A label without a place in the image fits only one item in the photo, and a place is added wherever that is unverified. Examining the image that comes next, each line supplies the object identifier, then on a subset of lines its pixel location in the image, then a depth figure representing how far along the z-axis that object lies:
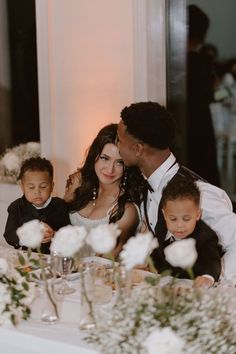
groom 3.30
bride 3.55
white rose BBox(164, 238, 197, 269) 1.76
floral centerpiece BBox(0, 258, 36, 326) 2.12
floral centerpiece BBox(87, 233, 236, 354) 1.76
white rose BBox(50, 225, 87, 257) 1.95
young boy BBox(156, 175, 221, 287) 2.75
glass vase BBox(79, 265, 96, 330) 2.06
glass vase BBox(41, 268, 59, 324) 2.21
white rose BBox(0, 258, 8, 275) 2.21
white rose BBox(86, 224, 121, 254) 1.83
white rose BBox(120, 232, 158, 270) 1.76
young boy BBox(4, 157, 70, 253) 3.66
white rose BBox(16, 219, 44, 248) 2.04
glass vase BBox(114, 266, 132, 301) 2.01
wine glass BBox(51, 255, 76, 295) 2.28
